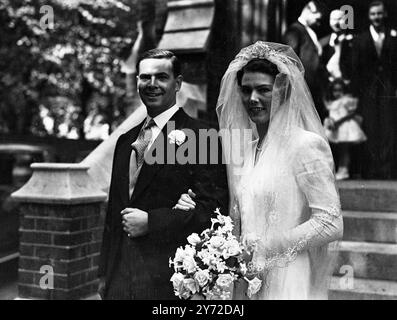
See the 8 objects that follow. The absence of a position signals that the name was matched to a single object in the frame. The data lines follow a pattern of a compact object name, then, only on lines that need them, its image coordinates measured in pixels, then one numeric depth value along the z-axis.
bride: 2.24
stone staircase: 3.04
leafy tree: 8.48
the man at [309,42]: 3.24
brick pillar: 3.40
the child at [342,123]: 3.66
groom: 2.80
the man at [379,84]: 3.14
